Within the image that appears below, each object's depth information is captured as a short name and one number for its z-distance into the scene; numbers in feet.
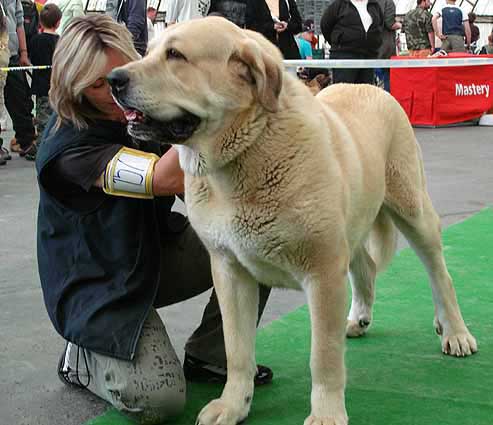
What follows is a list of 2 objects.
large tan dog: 7.16
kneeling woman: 8.49
